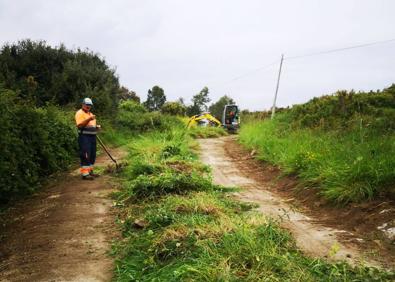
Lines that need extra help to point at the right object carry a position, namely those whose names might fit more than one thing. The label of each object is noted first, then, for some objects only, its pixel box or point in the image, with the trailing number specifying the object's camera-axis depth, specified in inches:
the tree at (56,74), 628.1
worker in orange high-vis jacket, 359.7
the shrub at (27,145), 265.4
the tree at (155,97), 2486.2
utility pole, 1032.9
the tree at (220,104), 2893.7
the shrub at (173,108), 1421.0
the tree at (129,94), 1505.4
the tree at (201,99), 2655.0
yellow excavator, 1074.7
